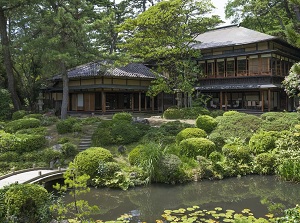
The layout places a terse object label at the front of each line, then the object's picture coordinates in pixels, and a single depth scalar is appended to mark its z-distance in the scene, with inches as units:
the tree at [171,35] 944.9
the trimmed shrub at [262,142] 599.5
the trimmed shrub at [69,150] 611.7
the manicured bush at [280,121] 676.1
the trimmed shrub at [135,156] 549.9
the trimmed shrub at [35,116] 888.5
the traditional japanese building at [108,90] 1045.3
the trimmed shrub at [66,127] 743.7
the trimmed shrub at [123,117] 825.5
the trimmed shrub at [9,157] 590.6
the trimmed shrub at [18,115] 919.2
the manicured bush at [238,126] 674.2
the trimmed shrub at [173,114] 973.2
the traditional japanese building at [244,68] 1056.2
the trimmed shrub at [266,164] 560.7
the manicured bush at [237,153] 566.6
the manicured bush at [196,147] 583.2
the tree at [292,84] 780.0
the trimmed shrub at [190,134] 643.0
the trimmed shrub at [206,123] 730.8
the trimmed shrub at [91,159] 499.6
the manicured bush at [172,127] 732.0
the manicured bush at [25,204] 309.9
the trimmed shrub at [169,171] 504.7
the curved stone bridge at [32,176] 453.2
